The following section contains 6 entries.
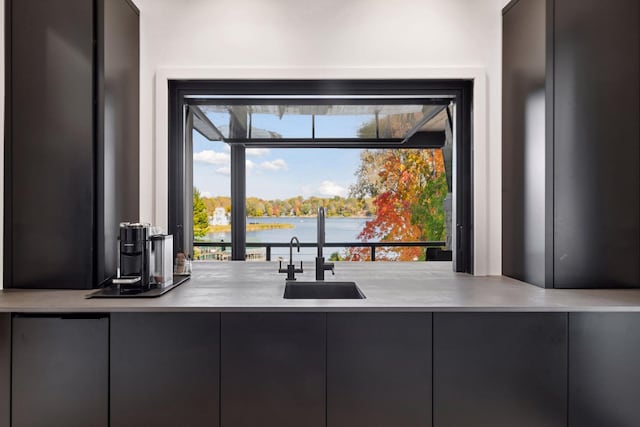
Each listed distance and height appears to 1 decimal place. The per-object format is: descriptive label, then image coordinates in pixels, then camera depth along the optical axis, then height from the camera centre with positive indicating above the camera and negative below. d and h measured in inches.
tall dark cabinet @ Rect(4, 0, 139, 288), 66.2 +13.3
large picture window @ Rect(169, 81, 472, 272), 86.0 +18.4
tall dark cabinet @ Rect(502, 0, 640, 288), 67.4 +13.0
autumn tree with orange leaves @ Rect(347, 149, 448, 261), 179.8 +10.3
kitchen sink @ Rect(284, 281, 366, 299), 74.3 -16.7
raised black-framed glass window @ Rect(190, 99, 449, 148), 110.4 +31.7
